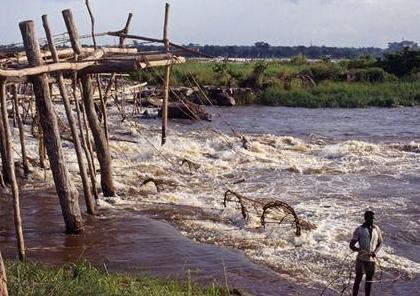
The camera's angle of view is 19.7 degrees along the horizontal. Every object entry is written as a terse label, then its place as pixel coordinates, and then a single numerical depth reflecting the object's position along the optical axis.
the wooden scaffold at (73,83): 15.87
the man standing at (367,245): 13.56
